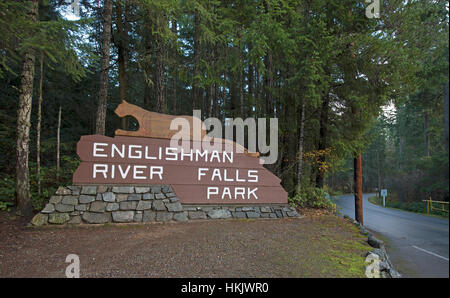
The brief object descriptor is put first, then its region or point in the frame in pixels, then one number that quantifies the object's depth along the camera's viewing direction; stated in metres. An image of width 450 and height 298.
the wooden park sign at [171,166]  5.29
